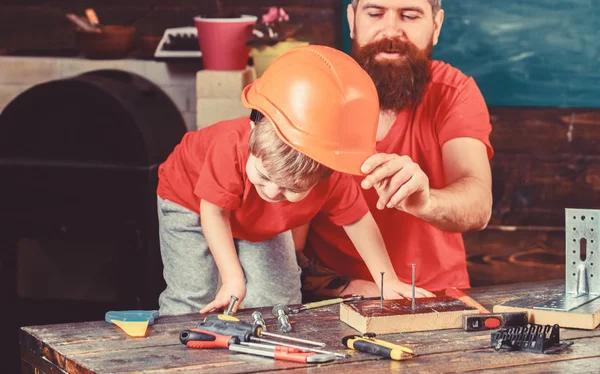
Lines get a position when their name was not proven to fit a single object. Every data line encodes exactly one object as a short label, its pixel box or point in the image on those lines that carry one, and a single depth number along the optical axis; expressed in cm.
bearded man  302
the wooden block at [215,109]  403
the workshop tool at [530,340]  198
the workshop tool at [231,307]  226
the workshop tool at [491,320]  211
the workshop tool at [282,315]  211
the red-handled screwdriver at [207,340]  197
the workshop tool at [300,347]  193
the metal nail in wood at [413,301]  216
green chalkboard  426
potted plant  414
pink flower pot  400
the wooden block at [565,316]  215
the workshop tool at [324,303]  228
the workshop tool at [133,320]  208
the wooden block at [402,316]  209
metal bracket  230
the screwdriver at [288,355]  189
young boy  217
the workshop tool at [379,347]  192
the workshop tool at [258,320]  209
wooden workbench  188
